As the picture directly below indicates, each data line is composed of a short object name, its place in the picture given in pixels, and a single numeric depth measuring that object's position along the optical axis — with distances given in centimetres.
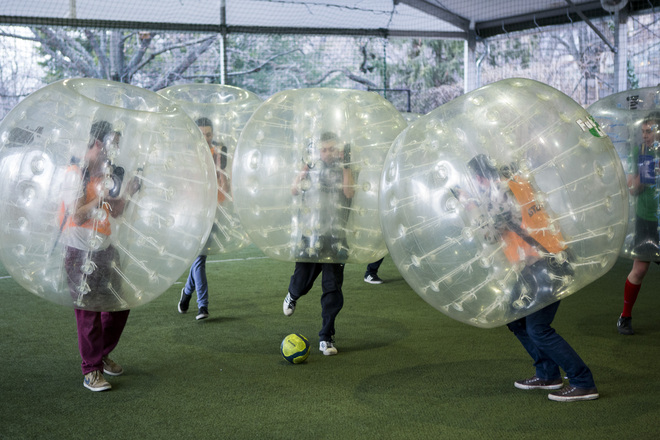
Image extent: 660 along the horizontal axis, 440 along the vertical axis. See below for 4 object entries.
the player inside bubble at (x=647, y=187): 429
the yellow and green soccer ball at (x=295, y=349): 420
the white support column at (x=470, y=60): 1352
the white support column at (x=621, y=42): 1150
